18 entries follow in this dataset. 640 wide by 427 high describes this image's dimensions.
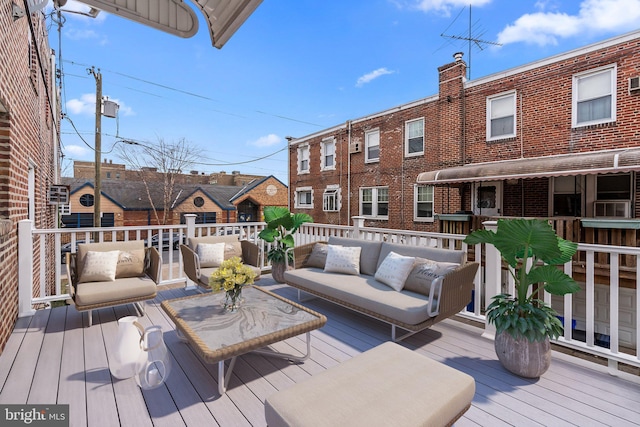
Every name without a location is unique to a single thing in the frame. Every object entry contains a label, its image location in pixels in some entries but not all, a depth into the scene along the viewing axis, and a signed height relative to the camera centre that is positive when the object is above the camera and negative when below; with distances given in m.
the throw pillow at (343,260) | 4.02 -0.66
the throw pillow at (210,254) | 4.48 -0.65
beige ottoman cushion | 1.34 -0.92
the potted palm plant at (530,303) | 2.27 -0.75
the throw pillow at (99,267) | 3.65 -0.70
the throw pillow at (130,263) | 3.93 -0.70
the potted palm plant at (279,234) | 5.23 -0.40
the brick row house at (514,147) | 6.71 +1.94
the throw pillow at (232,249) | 4.73 -0.61
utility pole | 8.91 +2.28
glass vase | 2.75 -0.84
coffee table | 2.11 -0.93
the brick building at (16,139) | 2.88 +0.88
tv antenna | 10.20 +6.01
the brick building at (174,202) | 21.11 +0.79
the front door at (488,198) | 8.73 +0.43
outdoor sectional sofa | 2.83 -0.86
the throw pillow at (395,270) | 3.33 -0.67
